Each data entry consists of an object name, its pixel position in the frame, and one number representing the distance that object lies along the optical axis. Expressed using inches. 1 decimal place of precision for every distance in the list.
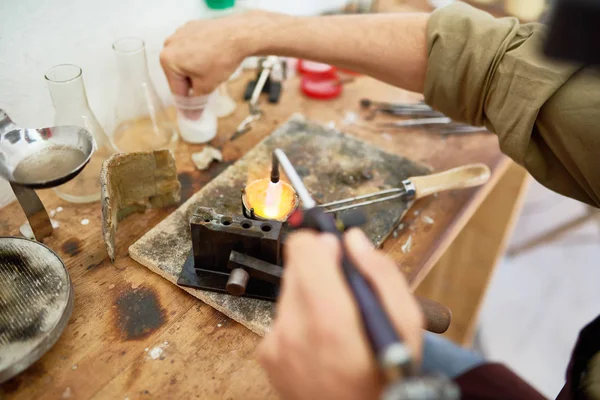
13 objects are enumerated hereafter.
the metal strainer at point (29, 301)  23.7
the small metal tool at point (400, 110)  48.8
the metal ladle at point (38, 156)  26.0
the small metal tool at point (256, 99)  44.7
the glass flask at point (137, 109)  39.6
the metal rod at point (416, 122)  47.1
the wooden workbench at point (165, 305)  24.8
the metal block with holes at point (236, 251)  27.0
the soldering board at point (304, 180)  28.8
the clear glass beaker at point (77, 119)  33.2
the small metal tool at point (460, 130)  46.5
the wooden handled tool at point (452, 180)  36.7
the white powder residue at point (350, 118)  47.5
